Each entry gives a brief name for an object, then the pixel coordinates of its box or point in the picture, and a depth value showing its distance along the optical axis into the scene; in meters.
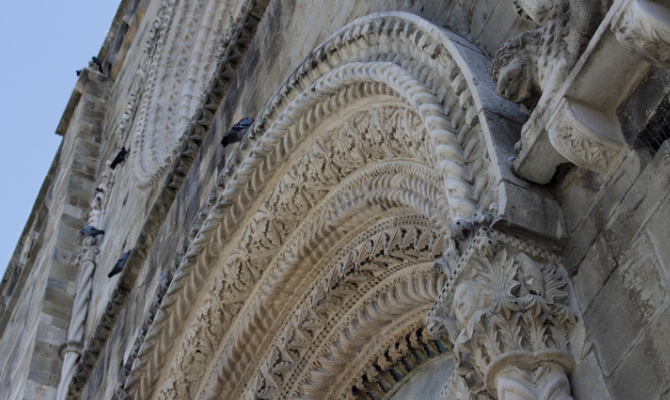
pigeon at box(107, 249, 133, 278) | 15.26
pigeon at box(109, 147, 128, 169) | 19.94
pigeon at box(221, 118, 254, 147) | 12.14
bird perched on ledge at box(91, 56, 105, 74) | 26.69
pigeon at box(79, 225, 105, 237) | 18.81
